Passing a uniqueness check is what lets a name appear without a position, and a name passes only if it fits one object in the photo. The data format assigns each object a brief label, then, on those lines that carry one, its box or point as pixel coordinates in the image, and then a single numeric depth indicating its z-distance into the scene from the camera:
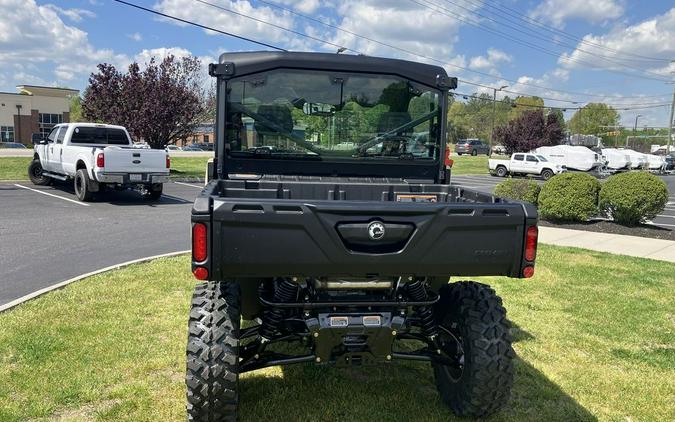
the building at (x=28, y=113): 62.66
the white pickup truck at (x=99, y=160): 12.91
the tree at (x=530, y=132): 44.72
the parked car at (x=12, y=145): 51.00
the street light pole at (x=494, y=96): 48.72
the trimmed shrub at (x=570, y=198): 11.89
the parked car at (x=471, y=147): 60.25
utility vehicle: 2.86
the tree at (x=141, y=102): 22.28
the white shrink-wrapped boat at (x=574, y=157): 34.88
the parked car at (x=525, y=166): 32.84
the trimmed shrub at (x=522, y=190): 12.78
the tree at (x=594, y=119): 90.44
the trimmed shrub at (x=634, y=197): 11.44
